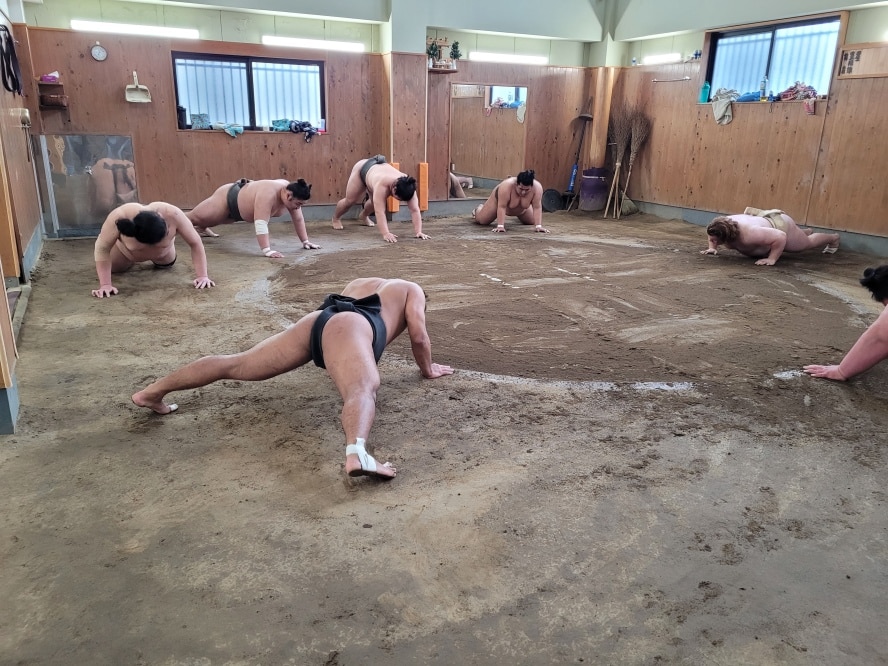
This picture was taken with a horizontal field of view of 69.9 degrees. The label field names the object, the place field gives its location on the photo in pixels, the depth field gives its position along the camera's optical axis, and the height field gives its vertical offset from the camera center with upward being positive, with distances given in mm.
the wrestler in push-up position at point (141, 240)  3756 -656
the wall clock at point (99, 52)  5992 +690
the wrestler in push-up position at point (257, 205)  5211 -599
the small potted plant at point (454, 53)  7375 +909
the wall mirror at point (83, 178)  5926 -460
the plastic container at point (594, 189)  8422 -655
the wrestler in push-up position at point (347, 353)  1877 -691
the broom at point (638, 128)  7949 +121
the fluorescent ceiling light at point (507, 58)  7895 +943
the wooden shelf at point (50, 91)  5793 +322
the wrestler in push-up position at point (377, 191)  5980 -541
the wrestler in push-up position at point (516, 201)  6723 -678
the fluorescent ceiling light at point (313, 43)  6754 +929
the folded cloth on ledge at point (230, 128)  6723 +28
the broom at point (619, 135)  8094 +34
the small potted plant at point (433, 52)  7320 +913
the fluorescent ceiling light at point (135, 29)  5969 +924
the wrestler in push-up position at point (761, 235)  5164 -744
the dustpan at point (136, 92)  6199 +343
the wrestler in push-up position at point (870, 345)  2551 -794
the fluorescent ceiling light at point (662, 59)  7539 +928
